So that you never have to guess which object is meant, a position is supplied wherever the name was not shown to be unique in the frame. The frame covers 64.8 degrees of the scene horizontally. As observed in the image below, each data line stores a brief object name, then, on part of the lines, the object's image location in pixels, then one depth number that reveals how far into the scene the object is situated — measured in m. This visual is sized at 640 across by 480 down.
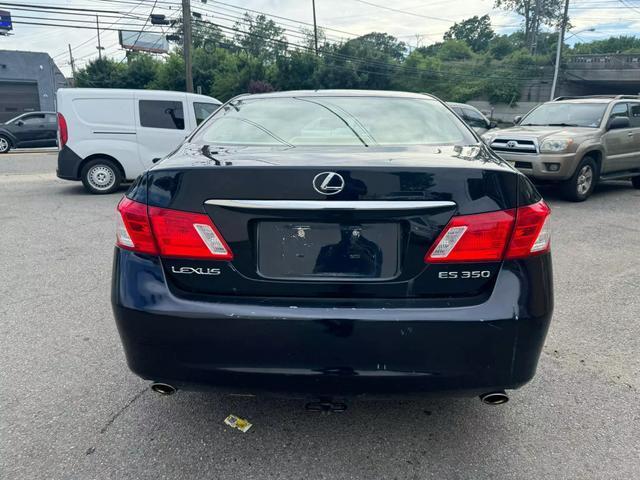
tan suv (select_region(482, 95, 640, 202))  8.00
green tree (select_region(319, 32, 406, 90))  48.16
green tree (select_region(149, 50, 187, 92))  49.88
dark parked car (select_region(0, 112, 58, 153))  18.47
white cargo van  9.07
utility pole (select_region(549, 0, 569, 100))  37.03
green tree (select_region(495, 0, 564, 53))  73.56
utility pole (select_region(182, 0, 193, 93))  24.59
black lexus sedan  1.87
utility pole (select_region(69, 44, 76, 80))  60.14
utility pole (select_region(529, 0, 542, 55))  73.88
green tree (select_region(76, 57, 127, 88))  55.16
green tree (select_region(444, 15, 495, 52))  87.50
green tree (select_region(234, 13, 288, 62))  55.22
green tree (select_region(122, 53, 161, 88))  53.78
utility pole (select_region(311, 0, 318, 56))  49.82
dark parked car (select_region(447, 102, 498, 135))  12.88
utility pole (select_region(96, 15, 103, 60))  57.43
